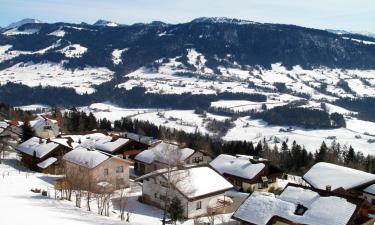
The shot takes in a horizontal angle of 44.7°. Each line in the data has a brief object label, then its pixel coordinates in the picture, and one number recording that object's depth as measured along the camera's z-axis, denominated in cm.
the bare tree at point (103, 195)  4408
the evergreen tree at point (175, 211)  4144
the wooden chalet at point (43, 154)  6681
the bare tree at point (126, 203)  4248
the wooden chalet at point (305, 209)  3638
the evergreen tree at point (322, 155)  9479
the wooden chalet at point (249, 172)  6253
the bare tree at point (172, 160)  4626
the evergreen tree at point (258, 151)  10040
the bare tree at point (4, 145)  7375
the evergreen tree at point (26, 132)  7975
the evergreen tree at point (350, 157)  10319
